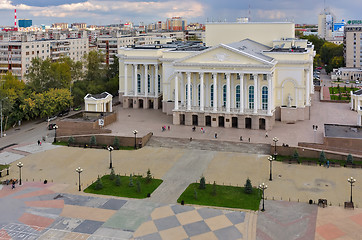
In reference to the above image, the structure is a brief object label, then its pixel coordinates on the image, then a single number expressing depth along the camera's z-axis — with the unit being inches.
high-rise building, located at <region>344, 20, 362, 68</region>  5802.2
